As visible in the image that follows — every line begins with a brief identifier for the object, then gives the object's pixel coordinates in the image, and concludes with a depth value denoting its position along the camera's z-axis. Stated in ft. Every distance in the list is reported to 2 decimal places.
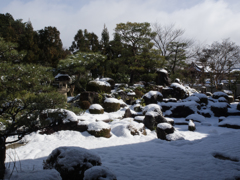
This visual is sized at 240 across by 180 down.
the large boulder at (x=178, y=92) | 42.96
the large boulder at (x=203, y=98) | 40.22
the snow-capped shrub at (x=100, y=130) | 18.99
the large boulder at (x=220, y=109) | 34.94
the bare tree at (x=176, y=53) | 65.41
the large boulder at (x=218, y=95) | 44.27
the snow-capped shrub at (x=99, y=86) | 37.42
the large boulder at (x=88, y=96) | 31.76
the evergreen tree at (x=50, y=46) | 46.03
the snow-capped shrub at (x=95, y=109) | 27.63
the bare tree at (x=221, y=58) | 68.54
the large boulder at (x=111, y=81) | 43.70
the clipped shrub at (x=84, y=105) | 29.49
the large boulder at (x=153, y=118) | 23.93
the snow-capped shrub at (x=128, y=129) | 20.25
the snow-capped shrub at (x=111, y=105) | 30.81
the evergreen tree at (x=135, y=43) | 49.73
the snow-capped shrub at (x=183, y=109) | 34.55
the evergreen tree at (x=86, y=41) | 58.75
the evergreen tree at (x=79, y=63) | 34.45
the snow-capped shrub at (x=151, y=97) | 36.92
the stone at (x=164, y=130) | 19.21
